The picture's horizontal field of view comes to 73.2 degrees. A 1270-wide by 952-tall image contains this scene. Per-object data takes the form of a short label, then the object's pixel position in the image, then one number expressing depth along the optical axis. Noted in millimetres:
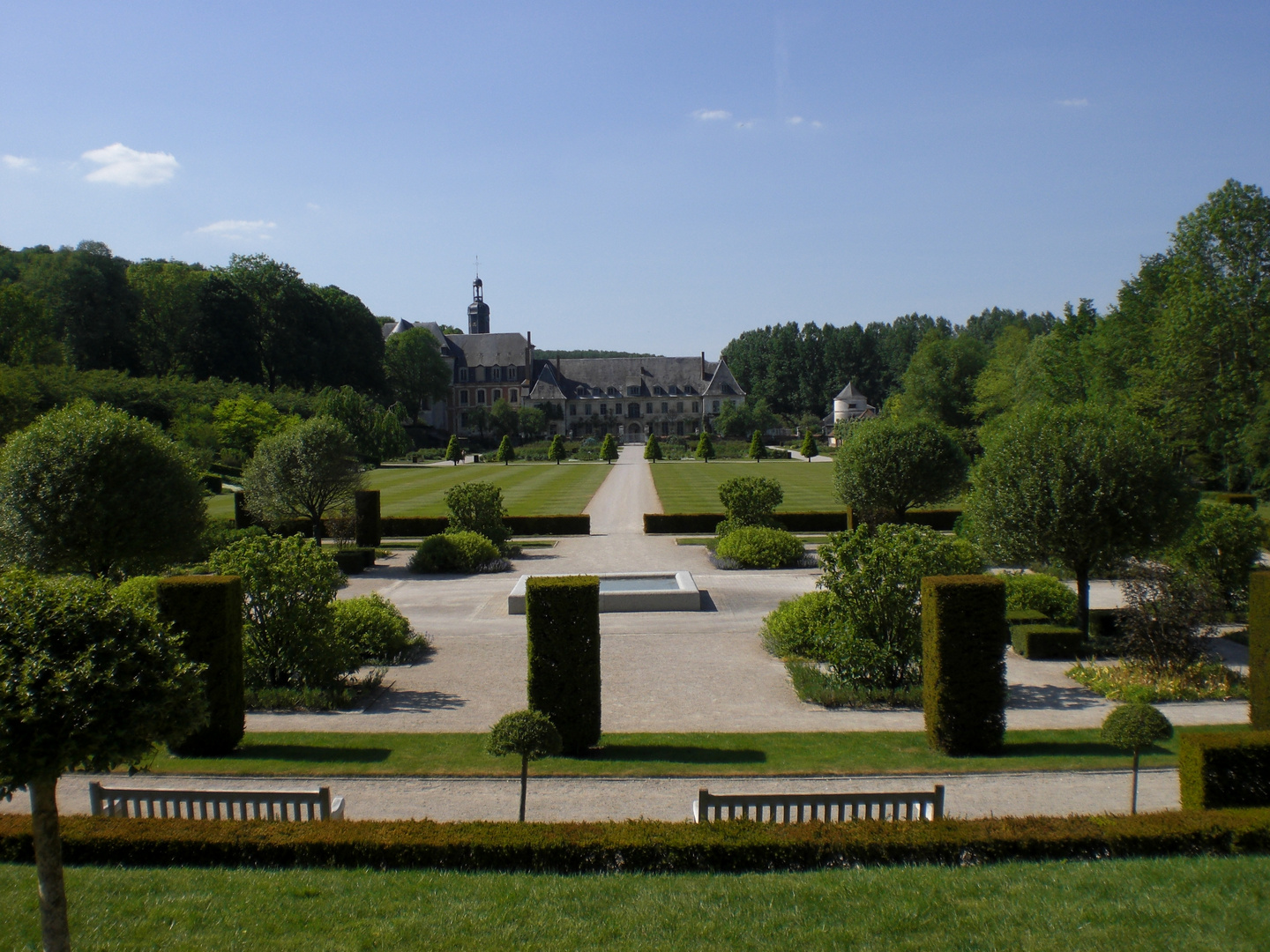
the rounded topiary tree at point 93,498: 15805
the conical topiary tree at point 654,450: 68625
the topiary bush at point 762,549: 22781
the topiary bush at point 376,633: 14344
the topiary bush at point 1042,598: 16844
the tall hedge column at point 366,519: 25828
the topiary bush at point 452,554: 23016
